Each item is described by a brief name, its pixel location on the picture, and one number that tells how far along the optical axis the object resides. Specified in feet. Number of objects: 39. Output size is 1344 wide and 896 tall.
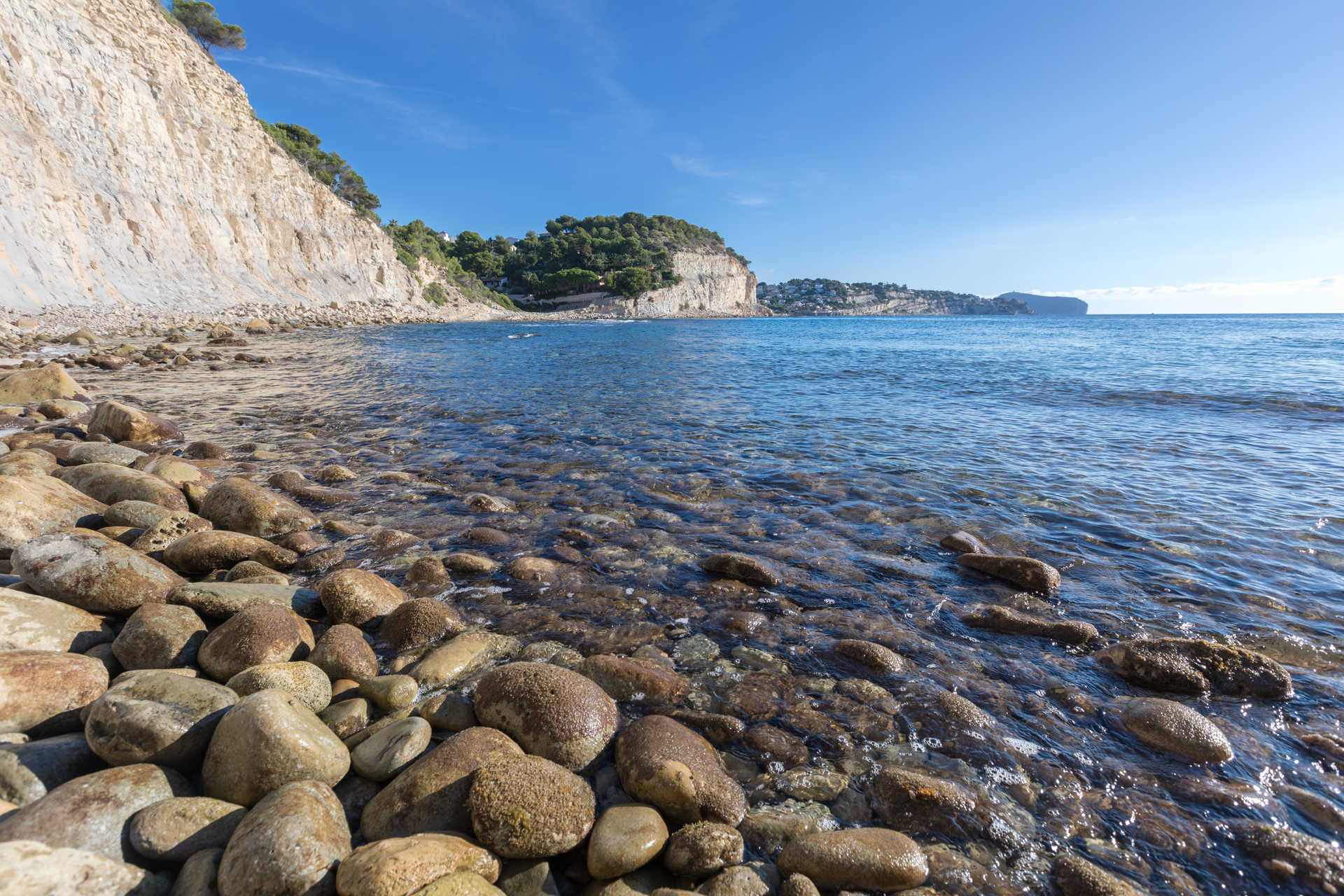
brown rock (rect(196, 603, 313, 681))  11.64
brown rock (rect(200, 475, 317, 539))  19.62
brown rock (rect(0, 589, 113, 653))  11.00
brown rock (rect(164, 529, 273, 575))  16.16
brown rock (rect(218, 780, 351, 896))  6.96
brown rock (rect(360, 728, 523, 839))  8.54
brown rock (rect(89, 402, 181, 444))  29.01
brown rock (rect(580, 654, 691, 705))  12.32
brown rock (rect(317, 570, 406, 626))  14.74
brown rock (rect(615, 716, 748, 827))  9.12
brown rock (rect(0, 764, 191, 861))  7.16
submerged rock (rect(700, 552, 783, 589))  17.49
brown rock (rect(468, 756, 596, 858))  8.21
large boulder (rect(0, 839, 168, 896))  6.32
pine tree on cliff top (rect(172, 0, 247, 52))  157.48
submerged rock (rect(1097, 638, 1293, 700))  12.48
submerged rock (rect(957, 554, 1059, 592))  17.06
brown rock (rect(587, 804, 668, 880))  7.98
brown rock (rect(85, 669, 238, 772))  8.80
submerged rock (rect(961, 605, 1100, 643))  14.48
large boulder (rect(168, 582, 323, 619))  13.14
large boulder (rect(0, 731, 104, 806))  8.00
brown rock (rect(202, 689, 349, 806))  8.64
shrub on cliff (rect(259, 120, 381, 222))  206.08
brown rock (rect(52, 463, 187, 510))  19.75
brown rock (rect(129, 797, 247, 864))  7.47
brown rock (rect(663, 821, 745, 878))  8.16
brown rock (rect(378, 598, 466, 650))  14.23
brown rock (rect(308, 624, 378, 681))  12.33
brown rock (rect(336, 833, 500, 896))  6.88
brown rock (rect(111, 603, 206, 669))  11.55
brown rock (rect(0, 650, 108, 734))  9.32
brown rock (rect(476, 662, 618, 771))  10.40
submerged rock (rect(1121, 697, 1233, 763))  10.68
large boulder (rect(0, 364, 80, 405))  36.96
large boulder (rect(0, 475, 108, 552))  15.42
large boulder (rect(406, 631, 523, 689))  12.50
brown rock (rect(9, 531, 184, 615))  12.83
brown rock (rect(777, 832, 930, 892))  8.02
